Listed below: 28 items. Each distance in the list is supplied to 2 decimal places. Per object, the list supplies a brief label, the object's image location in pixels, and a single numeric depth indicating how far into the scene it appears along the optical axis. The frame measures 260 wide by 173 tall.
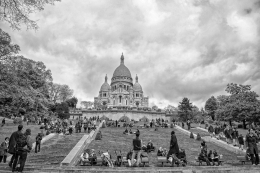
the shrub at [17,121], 27.73
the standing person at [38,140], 13.24
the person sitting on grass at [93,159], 9.70
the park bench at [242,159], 10.20
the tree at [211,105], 65.24
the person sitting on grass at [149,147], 14.21
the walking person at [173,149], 9.30
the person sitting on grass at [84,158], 9.70
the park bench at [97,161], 9.70
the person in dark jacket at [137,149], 9.23
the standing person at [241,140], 15.27
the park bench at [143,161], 9.36
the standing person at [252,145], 9.56
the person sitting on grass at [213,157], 10.39
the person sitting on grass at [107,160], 9.31
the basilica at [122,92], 83.56
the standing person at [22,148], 7.35
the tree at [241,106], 36.31
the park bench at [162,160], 9.58
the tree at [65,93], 64.88
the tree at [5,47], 17.93
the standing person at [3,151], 10.80
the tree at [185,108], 43.59
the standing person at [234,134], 18.23
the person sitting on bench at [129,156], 10.01
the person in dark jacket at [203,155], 10.20
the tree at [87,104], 98.80
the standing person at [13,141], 7.44
